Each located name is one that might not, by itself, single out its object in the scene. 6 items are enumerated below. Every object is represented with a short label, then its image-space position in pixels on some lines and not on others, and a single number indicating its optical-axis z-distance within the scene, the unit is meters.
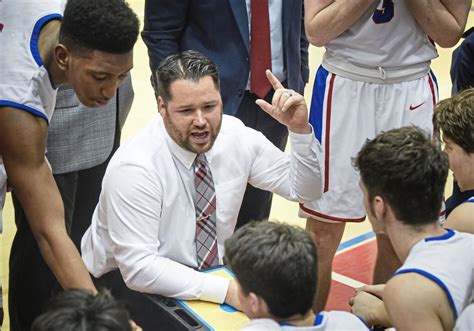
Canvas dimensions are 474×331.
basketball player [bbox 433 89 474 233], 6.36
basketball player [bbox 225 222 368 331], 4.71
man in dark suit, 7.98
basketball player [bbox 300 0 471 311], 7.27
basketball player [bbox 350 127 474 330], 5.06
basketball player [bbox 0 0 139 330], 5.81
